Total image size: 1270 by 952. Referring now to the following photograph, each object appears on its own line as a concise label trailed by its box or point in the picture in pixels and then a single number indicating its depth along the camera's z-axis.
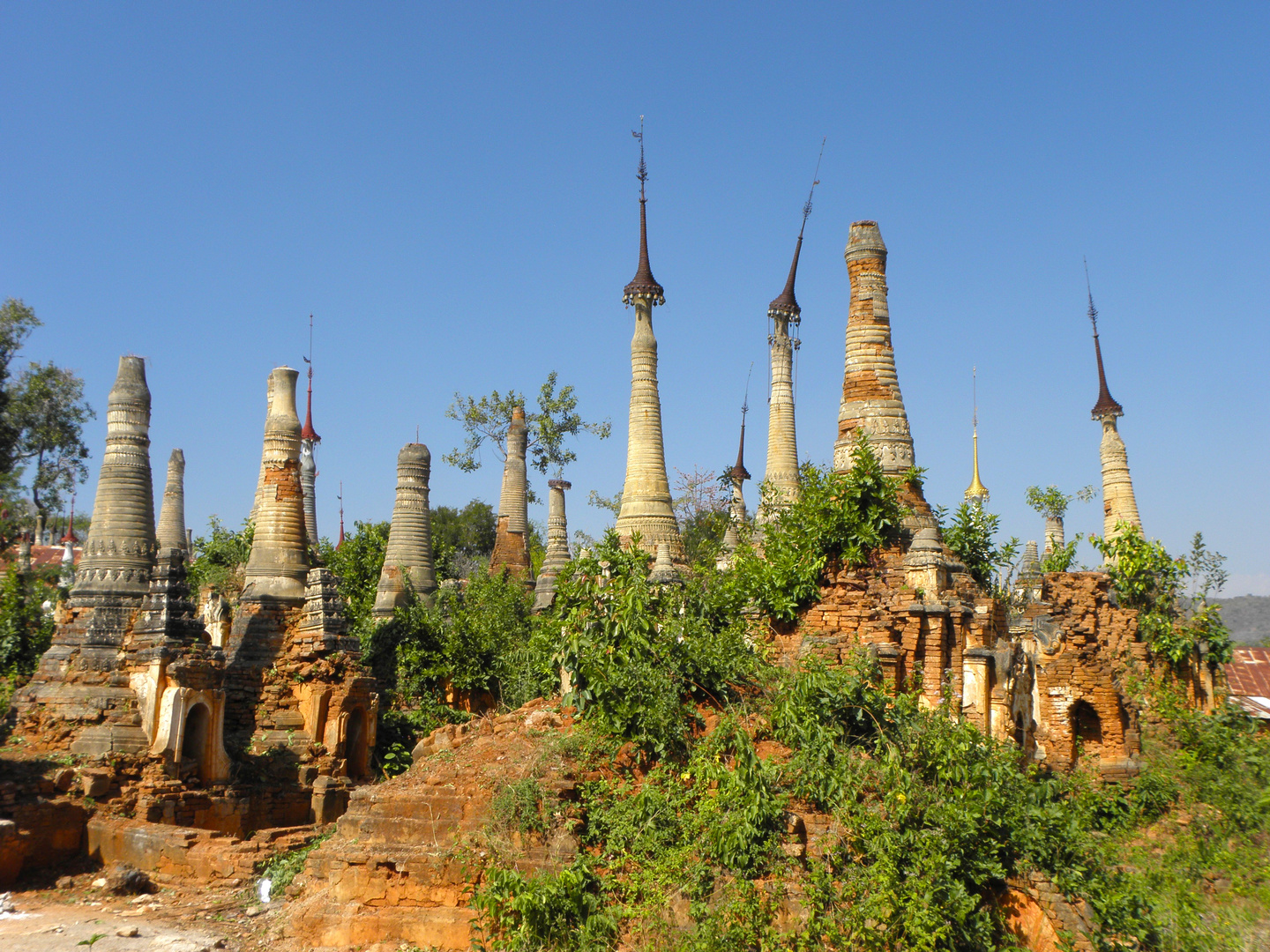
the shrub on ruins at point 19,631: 17.52
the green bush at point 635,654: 9.30
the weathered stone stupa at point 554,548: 21.12
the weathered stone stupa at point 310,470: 26.28
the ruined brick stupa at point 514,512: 25.62
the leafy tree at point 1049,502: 34.38
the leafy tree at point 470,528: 50.16
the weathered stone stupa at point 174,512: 26.72
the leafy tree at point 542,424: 35.28
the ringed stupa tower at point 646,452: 18.66
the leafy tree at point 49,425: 35.25
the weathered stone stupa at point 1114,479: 23.45
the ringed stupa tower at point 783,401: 22.16
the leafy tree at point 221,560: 23.22
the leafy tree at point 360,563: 22.82
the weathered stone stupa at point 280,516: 16.62
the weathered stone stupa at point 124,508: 14.82
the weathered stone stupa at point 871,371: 13.46
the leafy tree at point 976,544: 13.70
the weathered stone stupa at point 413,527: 21.22
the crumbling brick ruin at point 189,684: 12.78
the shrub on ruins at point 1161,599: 16.72
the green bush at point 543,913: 7.69
